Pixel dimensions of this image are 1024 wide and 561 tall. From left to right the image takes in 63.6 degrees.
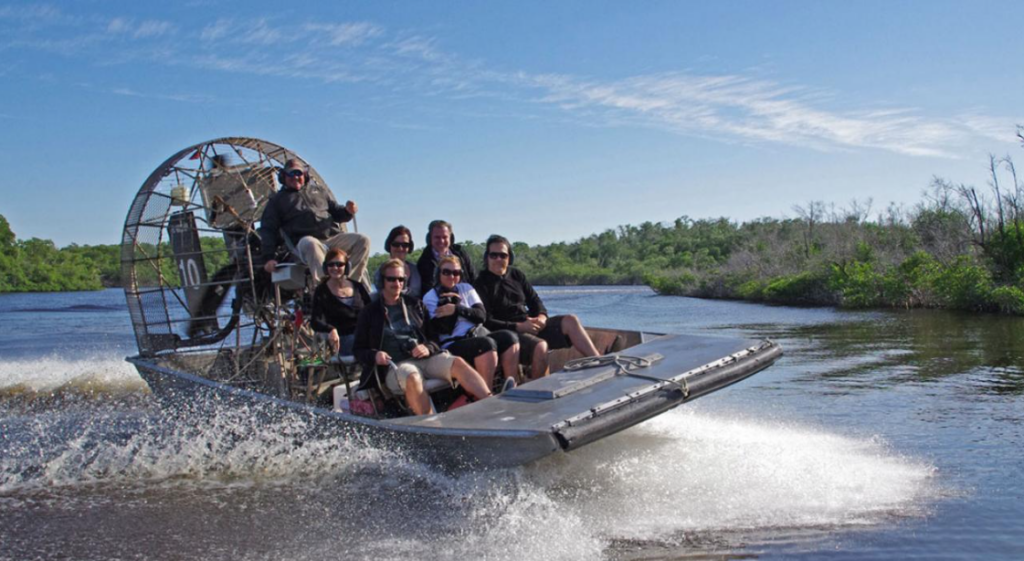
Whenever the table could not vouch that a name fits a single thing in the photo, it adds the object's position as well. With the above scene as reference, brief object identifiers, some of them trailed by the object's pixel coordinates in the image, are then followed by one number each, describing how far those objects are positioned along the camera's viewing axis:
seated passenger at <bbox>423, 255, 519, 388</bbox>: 6.70
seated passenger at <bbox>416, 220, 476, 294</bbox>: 7.66
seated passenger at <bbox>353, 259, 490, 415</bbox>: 6.38
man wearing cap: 8.16
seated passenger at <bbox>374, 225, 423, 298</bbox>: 7.62
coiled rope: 6.21
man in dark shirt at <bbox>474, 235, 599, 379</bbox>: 7.26
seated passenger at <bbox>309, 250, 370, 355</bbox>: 7.29
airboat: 5.47
